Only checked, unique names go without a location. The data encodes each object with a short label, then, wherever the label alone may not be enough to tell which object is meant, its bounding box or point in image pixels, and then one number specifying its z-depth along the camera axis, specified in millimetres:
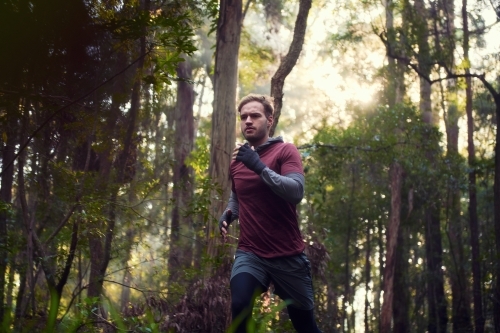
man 4395
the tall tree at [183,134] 21109
